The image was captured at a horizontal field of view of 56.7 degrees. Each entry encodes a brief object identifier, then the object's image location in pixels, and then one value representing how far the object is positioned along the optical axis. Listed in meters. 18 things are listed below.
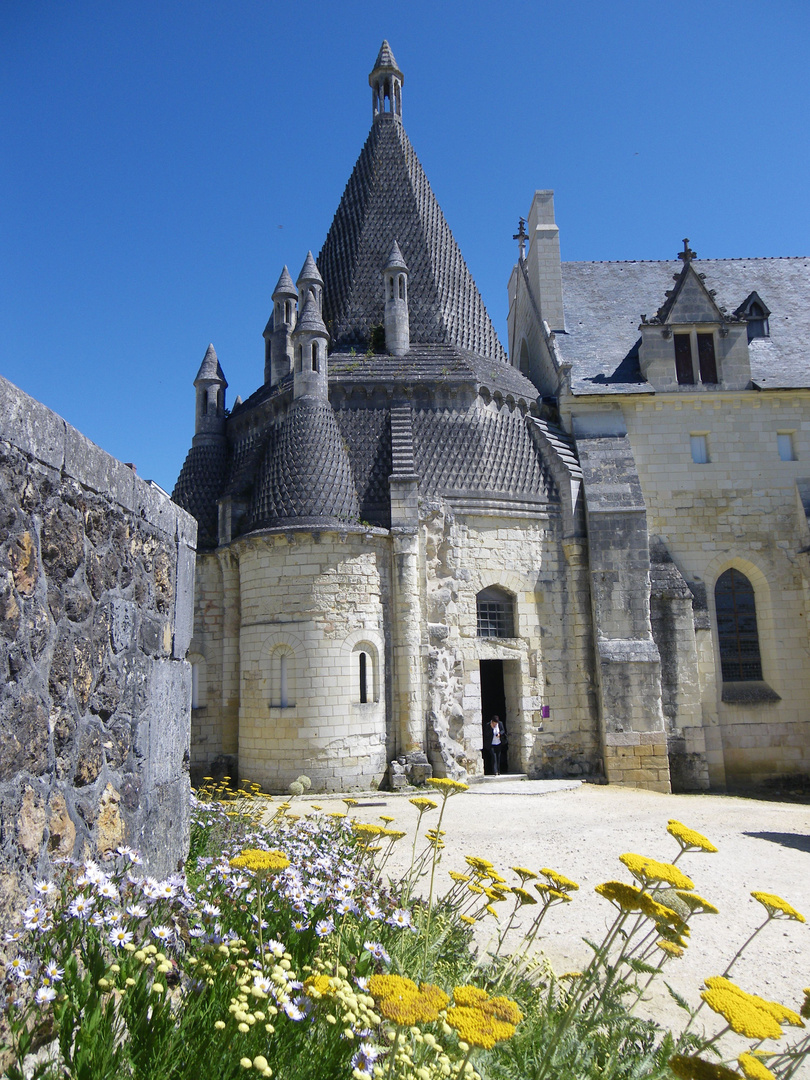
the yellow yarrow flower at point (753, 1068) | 2.08
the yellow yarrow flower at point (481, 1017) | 2.11
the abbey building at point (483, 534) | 13.87
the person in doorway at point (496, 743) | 15.10
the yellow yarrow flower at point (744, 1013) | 2.26
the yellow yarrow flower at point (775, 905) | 3.02
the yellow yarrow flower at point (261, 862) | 3.33
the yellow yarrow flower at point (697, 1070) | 2.21
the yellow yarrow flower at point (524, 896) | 3.70
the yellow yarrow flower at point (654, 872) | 2.85
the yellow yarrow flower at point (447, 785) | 4.44
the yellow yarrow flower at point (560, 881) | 3.42
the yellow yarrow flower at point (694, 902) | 3.15
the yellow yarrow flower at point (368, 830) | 4.48
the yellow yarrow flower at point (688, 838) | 3.26
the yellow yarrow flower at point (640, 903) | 2.88
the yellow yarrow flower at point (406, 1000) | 2.15
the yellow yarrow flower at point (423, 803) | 4.49
